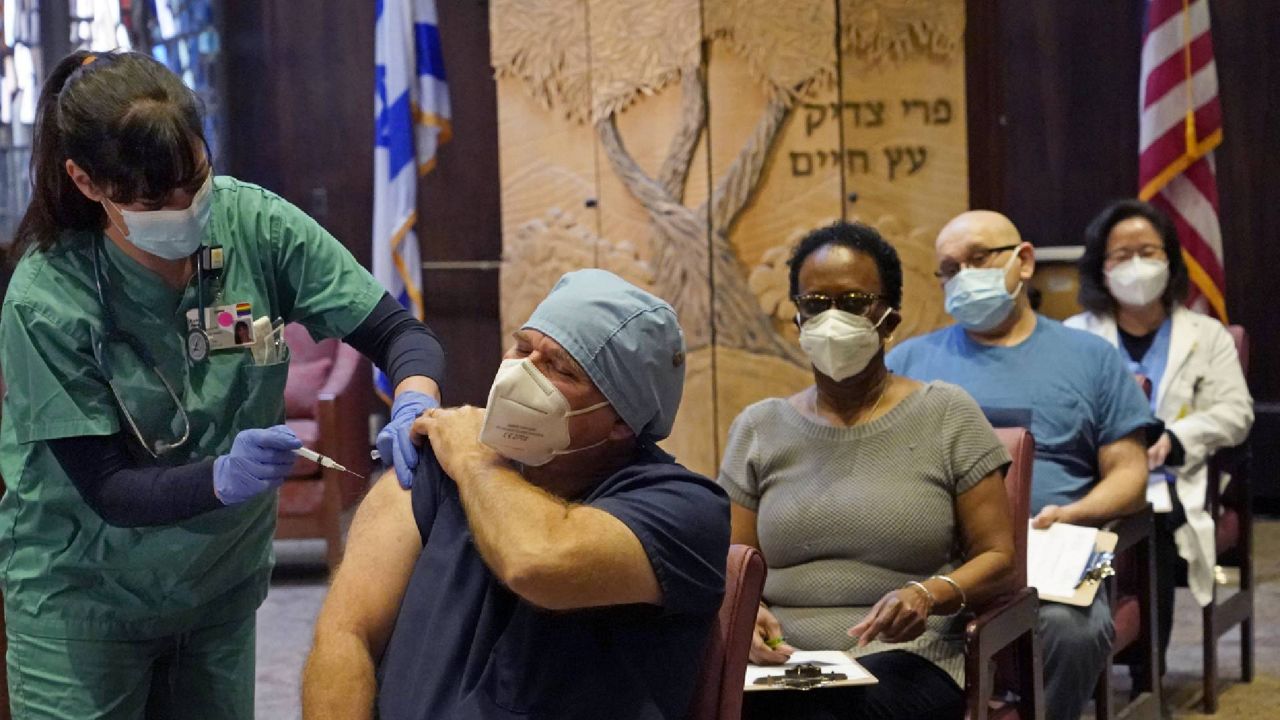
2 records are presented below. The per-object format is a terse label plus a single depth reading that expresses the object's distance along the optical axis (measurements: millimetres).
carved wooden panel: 5055
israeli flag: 6379
